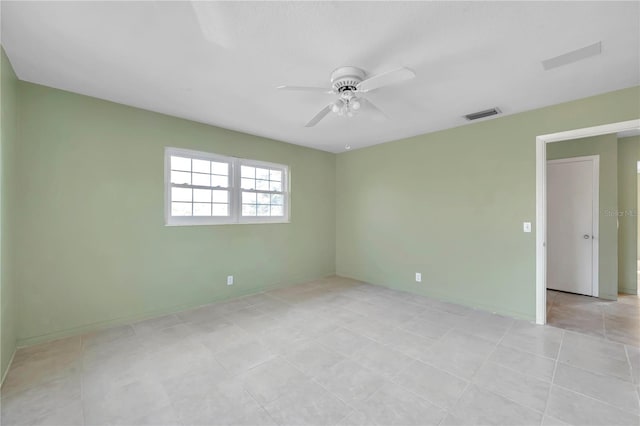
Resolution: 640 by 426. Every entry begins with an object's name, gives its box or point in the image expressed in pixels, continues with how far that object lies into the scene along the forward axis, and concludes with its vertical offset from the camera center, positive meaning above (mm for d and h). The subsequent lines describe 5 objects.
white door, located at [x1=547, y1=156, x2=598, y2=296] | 4121 -119
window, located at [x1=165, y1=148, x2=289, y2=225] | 3477 +361
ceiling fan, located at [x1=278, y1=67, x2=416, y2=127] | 1902 +1015
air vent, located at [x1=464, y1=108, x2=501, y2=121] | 3160 +1241
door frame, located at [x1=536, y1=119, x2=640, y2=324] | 3107 -122
